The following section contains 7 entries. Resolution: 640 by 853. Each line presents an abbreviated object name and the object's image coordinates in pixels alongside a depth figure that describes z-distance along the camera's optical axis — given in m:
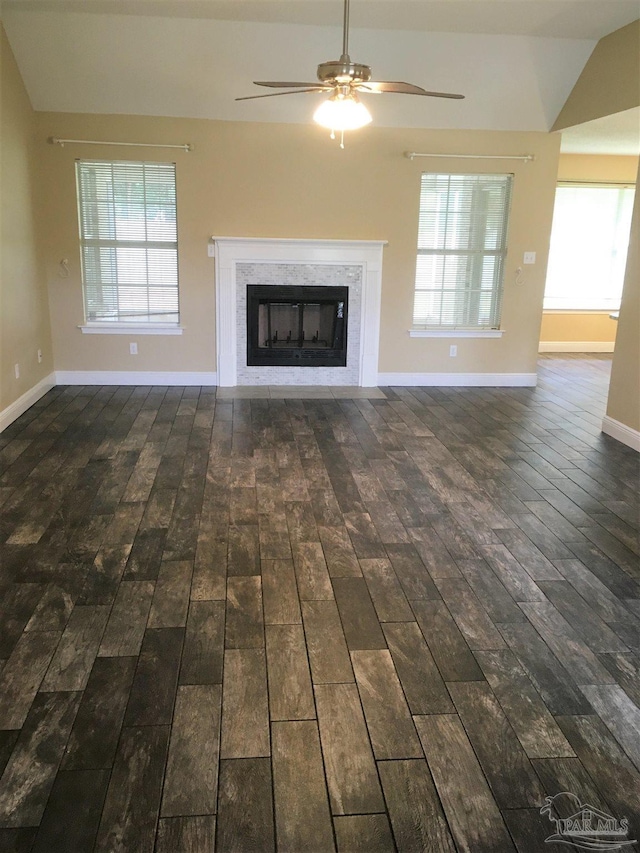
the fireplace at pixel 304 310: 6.33
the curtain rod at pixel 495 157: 6.28
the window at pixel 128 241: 6.11
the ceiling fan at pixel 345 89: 3.12
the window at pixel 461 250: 6.45
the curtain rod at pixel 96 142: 5.88
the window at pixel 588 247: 8.75
